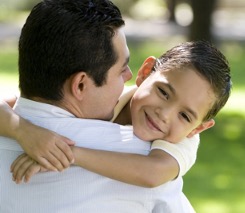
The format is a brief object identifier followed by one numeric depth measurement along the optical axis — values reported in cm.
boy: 275
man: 271
